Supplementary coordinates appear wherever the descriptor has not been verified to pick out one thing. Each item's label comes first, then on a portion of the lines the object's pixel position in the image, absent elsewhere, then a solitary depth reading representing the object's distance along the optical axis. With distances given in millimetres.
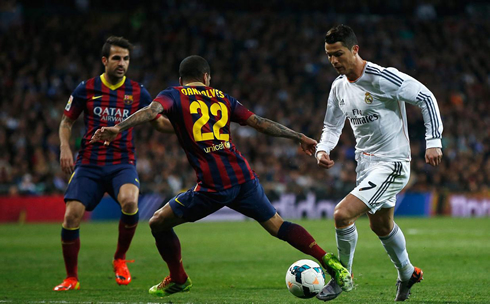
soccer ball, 12398
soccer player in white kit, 12312
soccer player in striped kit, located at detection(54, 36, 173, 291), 15383
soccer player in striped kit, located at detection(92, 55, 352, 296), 12094
